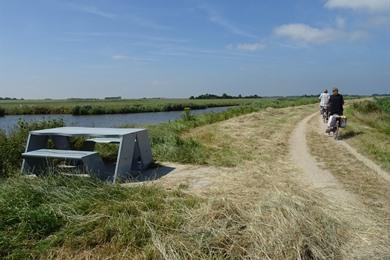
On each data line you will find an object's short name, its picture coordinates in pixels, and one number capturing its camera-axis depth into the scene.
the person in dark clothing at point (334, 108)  15.21
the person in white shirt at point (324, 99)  20.50
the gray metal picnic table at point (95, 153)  7.80
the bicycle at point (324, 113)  21.02
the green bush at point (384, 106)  35.06
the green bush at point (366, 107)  34.33
